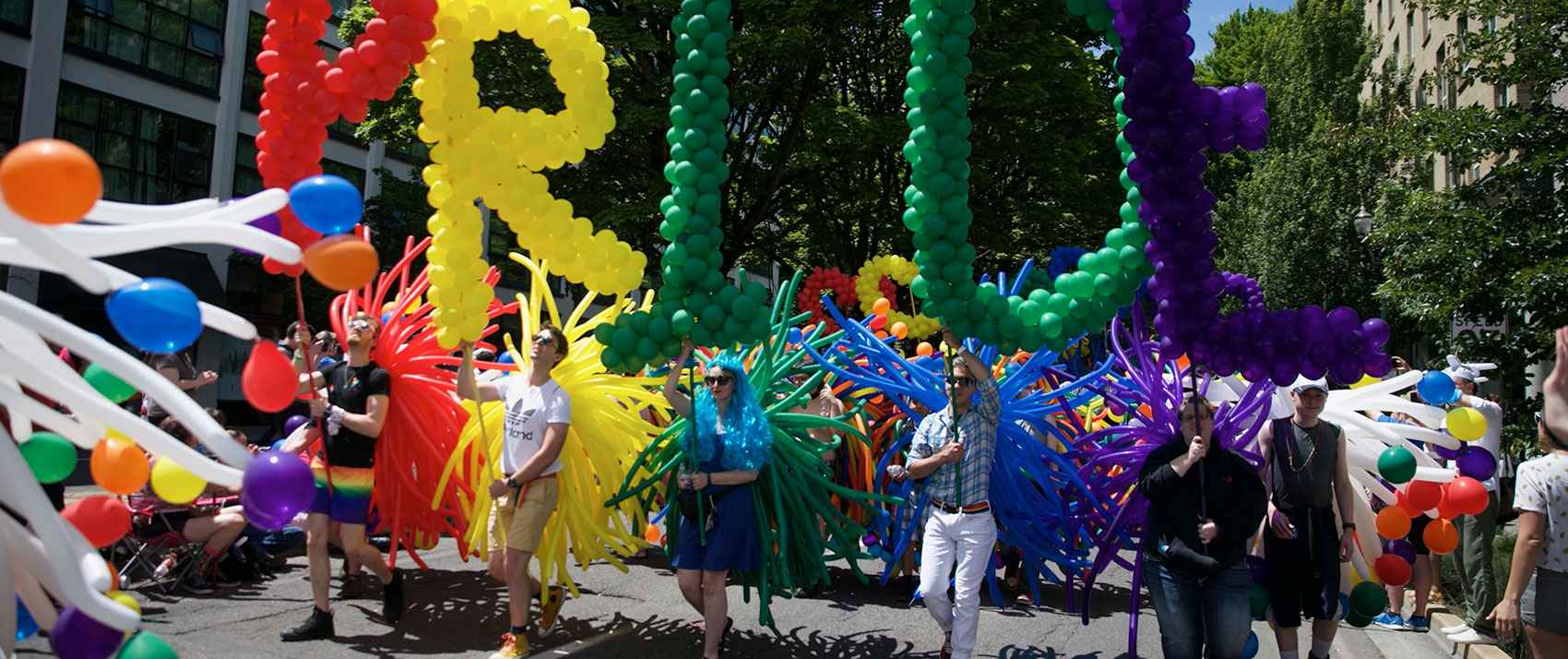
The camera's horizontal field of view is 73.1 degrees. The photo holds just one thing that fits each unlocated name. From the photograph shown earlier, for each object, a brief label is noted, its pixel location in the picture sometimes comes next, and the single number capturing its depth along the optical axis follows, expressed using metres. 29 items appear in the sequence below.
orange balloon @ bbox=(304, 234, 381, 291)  2.21
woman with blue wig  5.15
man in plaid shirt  4.97
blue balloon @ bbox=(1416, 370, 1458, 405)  4.70
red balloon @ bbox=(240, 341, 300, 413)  2.29
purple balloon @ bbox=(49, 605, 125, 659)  1.96
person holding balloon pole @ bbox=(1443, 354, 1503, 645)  6.35
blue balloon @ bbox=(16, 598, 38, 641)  2.14
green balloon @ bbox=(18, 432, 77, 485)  2.31
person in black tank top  4.85
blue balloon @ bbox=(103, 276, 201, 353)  1.97
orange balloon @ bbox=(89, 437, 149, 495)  2.21
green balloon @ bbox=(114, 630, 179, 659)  1.99
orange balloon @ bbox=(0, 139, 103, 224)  1.75
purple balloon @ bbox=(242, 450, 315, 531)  2.17
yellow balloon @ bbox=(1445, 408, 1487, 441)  4.67
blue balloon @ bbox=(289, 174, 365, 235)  2.26
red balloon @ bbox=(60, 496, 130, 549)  2.31
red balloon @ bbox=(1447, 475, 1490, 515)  4.80
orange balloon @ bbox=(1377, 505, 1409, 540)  5.02
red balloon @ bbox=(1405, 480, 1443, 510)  5.04
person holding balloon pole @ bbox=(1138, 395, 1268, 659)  4.40
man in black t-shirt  5.82
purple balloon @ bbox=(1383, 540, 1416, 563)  5.36
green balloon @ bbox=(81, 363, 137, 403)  2.41
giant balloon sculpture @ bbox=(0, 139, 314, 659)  1.82
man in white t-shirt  5.32
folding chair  6.47
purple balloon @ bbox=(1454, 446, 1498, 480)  4.96
